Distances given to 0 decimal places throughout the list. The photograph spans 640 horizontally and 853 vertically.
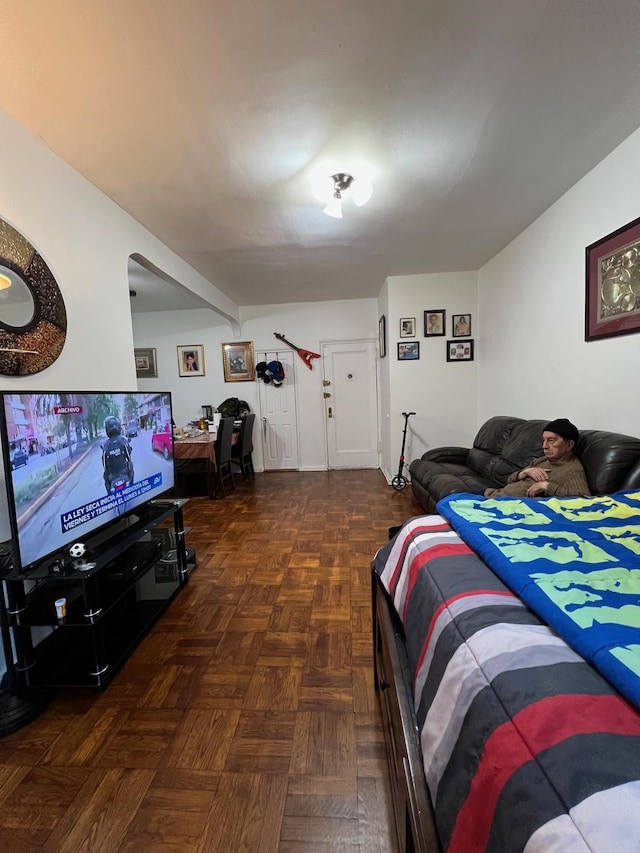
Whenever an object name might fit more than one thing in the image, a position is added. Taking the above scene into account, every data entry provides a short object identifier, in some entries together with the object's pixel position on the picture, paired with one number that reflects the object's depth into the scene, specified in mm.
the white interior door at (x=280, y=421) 5262
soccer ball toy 1465
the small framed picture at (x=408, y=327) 4035
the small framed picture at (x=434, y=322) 4027
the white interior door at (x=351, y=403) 5211
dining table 3980
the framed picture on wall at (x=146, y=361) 5309
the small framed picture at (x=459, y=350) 4066
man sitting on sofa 1946
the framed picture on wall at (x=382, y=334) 4482
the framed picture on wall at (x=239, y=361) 5250
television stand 1403
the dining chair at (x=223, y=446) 4043
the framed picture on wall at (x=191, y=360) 5281
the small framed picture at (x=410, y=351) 4066
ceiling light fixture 2072
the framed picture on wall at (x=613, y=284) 1928
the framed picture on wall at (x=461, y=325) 4039
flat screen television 1272
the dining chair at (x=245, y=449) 4781
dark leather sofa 1805
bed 424
